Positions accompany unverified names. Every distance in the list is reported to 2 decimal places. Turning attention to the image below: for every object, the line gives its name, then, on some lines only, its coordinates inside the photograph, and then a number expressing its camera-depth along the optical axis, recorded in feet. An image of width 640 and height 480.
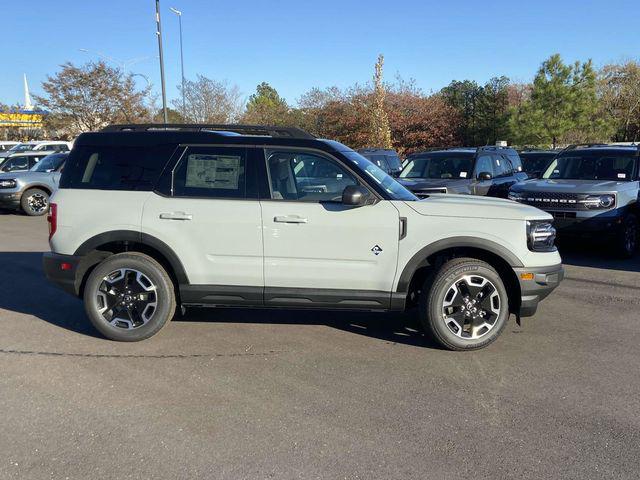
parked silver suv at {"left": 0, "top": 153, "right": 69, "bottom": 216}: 48.67
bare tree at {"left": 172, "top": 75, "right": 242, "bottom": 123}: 122.01
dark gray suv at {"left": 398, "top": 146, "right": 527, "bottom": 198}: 34.78
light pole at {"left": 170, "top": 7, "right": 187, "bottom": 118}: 117.23
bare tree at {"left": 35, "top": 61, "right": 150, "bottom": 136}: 107.96
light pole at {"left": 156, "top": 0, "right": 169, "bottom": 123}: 72.10
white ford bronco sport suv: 15.51
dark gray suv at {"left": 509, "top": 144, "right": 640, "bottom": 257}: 28.66
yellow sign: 154.51
